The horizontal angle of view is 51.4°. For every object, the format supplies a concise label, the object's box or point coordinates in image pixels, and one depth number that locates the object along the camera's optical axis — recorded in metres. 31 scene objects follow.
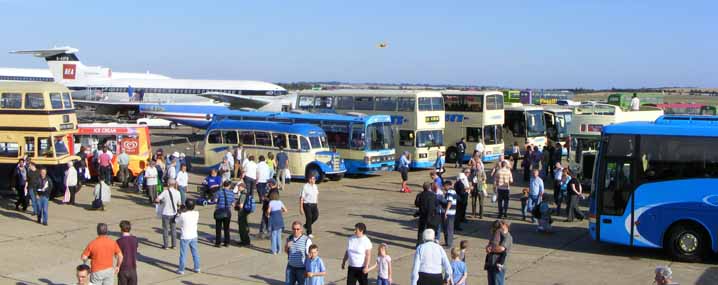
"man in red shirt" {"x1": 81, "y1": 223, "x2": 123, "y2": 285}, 9.69
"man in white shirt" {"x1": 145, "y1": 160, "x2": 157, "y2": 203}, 20.39
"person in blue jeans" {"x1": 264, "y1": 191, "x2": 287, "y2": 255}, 13.63
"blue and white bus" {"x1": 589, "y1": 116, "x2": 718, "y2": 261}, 13.75
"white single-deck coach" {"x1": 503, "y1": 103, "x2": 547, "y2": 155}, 35.25
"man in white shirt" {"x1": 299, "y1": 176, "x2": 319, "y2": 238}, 15.32
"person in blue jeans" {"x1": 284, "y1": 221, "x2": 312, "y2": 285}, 10.33
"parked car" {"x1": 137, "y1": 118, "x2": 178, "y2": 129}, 54.62
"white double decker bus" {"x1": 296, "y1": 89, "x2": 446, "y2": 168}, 30.00
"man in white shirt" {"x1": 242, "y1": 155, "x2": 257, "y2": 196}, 20.03
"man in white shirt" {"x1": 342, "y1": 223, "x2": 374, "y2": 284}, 10.12
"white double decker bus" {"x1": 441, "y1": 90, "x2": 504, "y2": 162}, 32.72
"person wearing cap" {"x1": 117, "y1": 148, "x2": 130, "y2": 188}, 23.78
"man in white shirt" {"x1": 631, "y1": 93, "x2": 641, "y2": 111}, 31.38
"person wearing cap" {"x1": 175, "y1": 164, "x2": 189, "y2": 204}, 19.30
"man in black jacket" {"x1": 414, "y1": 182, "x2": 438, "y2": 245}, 14.05
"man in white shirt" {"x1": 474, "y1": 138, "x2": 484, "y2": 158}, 31.22
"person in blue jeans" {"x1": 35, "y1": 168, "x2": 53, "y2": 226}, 17.00
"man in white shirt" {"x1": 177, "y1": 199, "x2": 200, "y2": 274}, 12.47
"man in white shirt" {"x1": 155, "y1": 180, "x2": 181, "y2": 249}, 14.54
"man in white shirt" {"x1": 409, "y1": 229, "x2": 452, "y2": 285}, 9.40
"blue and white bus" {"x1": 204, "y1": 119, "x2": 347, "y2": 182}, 26.16
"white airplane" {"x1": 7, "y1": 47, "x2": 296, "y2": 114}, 57.44
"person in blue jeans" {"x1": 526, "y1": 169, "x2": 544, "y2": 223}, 17.19
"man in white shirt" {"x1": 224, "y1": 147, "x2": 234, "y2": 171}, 24.78
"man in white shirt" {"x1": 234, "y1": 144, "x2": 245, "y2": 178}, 25.86
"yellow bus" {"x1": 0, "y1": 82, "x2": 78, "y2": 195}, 20.02
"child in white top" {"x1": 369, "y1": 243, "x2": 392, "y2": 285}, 10.00
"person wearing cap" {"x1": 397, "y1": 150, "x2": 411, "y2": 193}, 24.58
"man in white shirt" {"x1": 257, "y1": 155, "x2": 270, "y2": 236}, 20.11
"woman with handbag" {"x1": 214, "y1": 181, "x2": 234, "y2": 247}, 14.42
